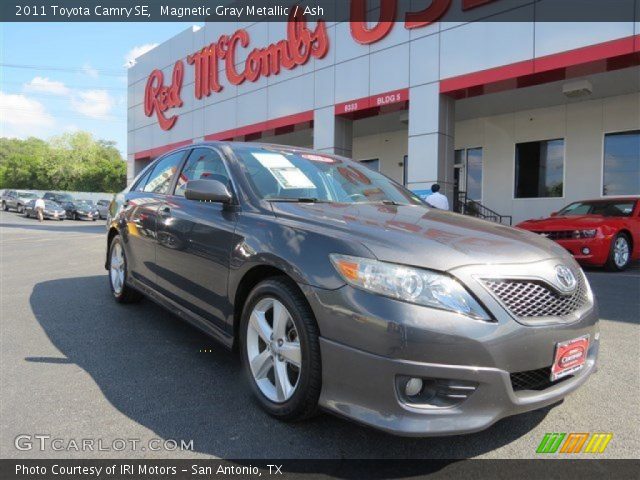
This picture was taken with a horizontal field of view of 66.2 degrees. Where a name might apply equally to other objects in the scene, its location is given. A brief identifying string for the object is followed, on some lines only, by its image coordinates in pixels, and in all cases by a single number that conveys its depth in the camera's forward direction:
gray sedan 2.15
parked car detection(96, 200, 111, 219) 33.50
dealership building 11.03
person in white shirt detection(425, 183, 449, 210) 9.98
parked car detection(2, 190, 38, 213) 35.93
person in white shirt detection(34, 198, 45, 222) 29.86
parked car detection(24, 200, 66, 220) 30.73
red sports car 8.40
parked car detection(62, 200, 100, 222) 32.12
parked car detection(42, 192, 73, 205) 32.84
